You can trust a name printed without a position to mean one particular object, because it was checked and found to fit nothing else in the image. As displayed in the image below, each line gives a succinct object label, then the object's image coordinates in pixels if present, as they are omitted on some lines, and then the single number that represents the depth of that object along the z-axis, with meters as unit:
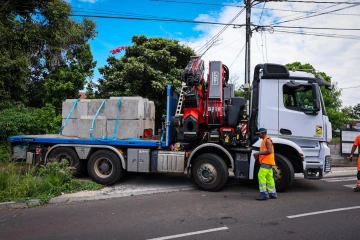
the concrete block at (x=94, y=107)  7.48
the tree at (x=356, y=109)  39.50
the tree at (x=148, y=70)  11.40
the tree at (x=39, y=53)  11.45
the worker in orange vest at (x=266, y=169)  5.98
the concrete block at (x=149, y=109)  7.73
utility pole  12.18
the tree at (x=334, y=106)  12.61
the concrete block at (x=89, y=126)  7.37
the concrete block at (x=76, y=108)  7.66
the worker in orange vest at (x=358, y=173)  6.90
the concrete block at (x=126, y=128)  7.23
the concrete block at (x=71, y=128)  7.80
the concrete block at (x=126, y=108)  7.22
